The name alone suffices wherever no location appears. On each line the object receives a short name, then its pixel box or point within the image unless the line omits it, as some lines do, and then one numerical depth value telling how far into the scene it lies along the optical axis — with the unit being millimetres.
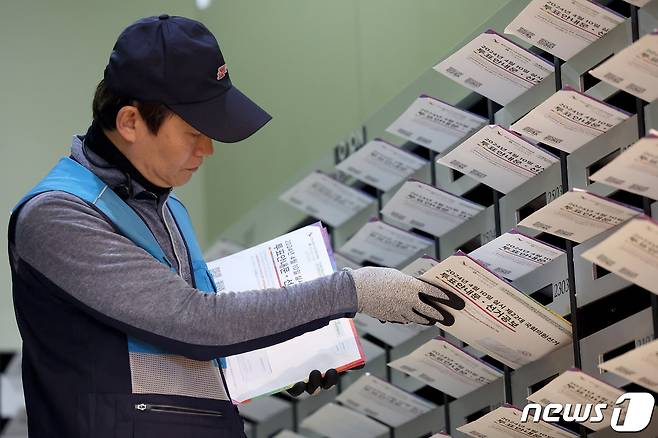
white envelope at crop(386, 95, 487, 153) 3583
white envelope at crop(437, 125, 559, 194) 3282
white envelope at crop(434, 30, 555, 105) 3319
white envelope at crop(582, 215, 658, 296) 2883
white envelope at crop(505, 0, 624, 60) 3204
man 3094
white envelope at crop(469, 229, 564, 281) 3236
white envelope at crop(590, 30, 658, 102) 2985
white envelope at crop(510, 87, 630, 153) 3121
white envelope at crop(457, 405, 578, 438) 3225
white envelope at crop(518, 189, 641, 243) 3067
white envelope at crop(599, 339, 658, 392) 2913
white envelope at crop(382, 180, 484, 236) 3585
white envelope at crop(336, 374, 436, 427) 3790
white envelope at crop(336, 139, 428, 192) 3885
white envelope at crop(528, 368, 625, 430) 3044
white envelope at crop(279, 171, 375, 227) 4188
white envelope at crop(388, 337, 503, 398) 3444
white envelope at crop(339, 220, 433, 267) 3816
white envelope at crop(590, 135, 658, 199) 2921
